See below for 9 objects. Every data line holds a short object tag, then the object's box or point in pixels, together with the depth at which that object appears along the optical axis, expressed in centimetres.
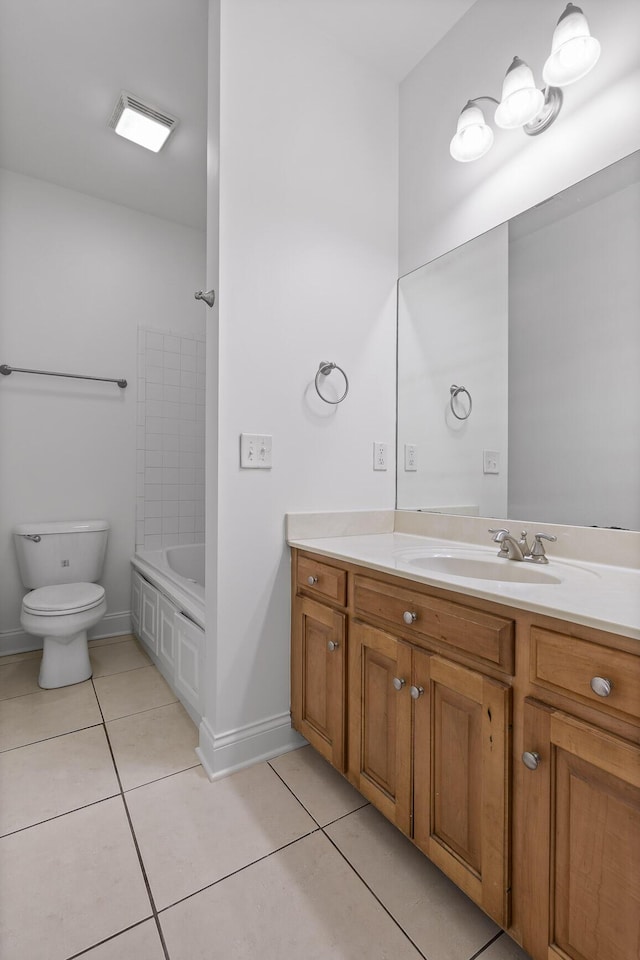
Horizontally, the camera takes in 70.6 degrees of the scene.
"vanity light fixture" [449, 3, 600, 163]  121
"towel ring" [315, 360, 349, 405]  169
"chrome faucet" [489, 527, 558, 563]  131
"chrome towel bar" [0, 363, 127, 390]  240
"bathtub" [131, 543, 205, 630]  189
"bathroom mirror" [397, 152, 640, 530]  124
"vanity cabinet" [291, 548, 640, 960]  71
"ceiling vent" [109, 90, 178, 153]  204
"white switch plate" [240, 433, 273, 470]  153
